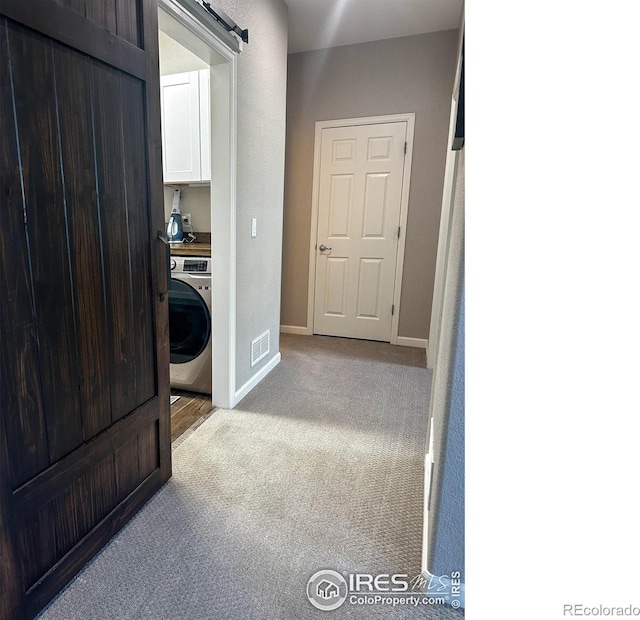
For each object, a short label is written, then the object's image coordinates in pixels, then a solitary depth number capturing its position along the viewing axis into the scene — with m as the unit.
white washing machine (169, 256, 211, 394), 2.19
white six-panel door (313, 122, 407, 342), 3.31
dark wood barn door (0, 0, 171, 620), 0.86
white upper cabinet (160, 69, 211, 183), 2.29
